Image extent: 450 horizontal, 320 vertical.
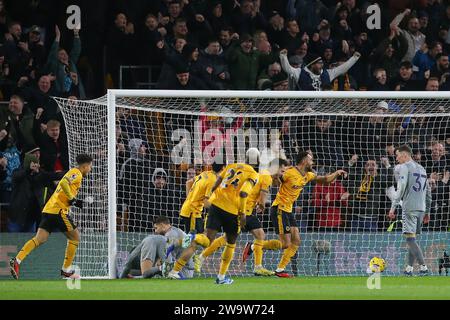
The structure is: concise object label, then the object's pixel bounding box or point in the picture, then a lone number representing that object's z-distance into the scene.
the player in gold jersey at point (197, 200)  18.78
